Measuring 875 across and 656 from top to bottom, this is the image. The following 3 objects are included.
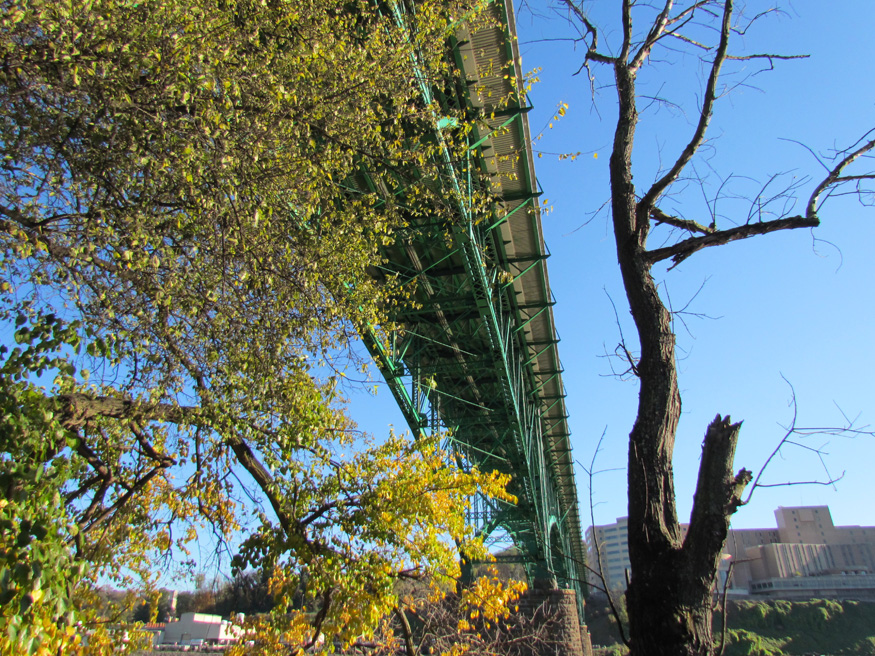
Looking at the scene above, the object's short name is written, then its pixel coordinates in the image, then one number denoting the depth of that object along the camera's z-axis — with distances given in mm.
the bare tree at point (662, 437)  1834
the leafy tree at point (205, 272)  3340
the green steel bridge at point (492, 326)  9258
